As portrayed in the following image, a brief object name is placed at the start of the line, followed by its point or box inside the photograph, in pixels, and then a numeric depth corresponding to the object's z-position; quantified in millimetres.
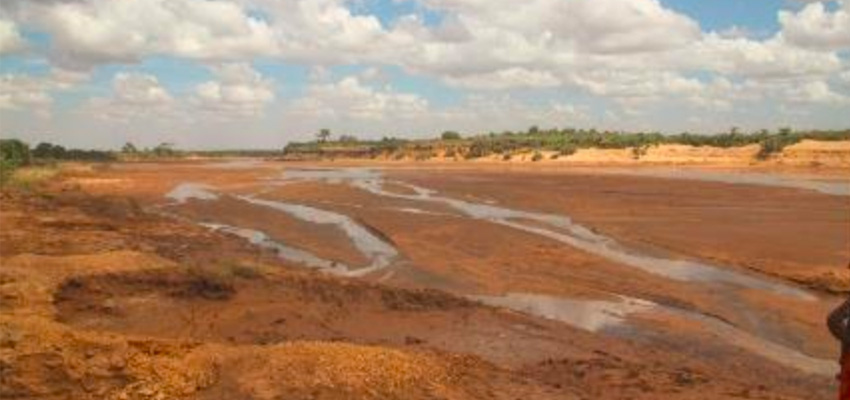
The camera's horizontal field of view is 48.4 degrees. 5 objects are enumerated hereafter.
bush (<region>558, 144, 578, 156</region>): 77662
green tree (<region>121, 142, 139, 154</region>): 136750
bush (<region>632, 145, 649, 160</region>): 71750
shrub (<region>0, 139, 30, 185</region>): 57228
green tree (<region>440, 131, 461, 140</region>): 117938
